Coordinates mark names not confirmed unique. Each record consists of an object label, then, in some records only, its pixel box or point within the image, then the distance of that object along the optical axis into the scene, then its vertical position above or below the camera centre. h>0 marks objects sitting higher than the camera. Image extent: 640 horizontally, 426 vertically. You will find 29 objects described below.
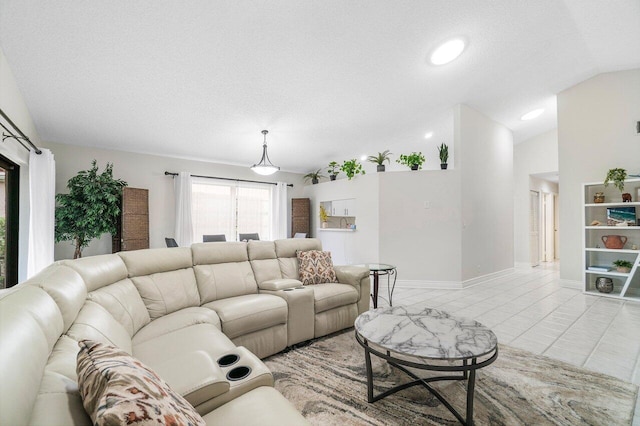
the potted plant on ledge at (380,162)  5.27 +0.96
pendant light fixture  4.66 +0.76
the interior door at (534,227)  7.16 -0.37
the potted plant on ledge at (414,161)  5.08 +0.94
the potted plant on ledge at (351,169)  5.68 +0.91
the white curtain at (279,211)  6.98 +0.10
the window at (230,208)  6.05 +0.17
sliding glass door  3.21 -0.06
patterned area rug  1.68 -1.20
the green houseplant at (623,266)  4.29 -0.80
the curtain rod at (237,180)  5.58 +0.82
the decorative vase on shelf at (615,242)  4.41 -0.45
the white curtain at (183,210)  5.59 +0.11
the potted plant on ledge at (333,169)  6.32 +1.11
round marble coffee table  1.58 -0.76
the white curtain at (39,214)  3.29 +0.03
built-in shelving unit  4.28 -0.42
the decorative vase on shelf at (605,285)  4.47 -1.13
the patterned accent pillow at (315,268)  3.23 -0.61
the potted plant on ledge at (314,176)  7.18 +0.99
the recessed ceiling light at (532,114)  5.77 +2.03
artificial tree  4.11 +0.09
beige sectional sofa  0.78 -0.64
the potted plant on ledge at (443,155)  5.03 +1.03
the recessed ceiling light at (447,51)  3.46 +2.04
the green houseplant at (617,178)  4.29 +0.53
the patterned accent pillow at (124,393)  0.64 -0.44
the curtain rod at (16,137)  2.37 +0.79
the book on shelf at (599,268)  4.45 -0.88
